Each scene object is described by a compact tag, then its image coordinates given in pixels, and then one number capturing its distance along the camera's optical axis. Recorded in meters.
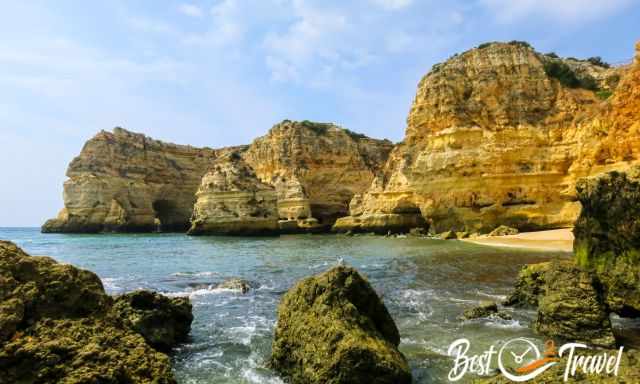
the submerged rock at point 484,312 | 8.38
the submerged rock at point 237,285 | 12.41
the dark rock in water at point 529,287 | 9.32
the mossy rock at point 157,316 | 6.81
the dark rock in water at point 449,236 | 33.44
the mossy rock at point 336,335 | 4.85
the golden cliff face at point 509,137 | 29.02
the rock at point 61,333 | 3.84
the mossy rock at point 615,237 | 7.38
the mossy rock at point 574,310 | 6.44
